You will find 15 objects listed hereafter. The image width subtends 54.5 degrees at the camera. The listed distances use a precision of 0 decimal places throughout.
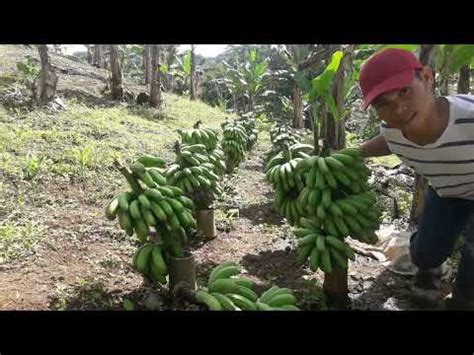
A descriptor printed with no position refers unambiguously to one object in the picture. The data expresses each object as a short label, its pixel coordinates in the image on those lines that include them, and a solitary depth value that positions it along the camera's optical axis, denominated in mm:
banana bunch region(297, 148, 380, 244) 1932
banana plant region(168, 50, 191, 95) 10838
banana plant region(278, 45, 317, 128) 6828
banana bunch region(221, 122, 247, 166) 4754
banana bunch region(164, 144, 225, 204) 2576
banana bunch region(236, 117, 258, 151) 6201
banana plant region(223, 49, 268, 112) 9625
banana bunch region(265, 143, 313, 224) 2439
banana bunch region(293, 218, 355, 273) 1955
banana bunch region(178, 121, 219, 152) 3342
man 1434
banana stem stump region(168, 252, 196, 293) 2035
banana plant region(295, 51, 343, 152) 2655
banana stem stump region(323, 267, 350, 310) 2061
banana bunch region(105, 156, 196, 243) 1906
